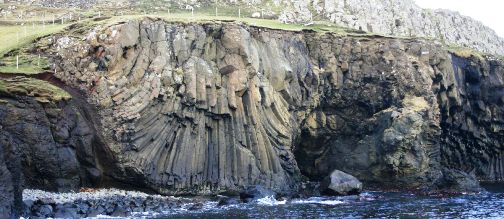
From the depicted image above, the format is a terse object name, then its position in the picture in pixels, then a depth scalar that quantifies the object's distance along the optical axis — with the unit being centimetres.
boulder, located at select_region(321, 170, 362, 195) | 5328
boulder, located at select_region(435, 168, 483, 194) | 5812
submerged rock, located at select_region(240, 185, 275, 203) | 4844
